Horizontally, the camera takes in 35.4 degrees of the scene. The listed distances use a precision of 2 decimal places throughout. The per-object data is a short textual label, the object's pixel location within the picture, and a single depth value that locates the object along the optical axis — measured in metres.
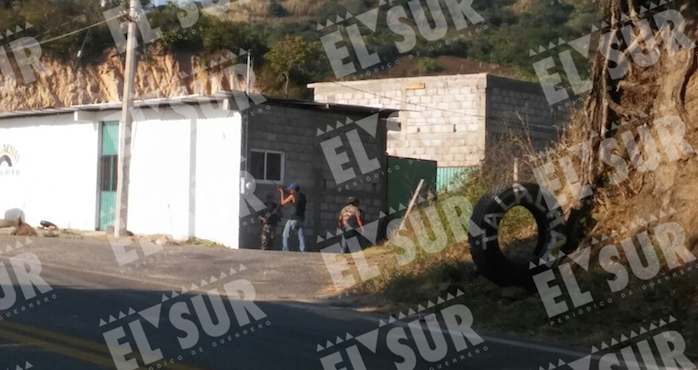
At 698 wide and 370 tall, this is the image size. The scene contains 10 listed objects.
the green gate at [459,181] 20.33
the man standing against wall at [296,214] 23.77
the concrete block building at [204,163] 25.06
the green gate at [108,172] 28.31
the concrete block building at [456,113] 34.03
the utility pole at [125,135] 25.38
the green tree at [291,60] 47.16
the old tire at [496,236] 13.48
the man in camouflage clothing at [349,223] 22.72
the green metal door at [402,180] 28.42
